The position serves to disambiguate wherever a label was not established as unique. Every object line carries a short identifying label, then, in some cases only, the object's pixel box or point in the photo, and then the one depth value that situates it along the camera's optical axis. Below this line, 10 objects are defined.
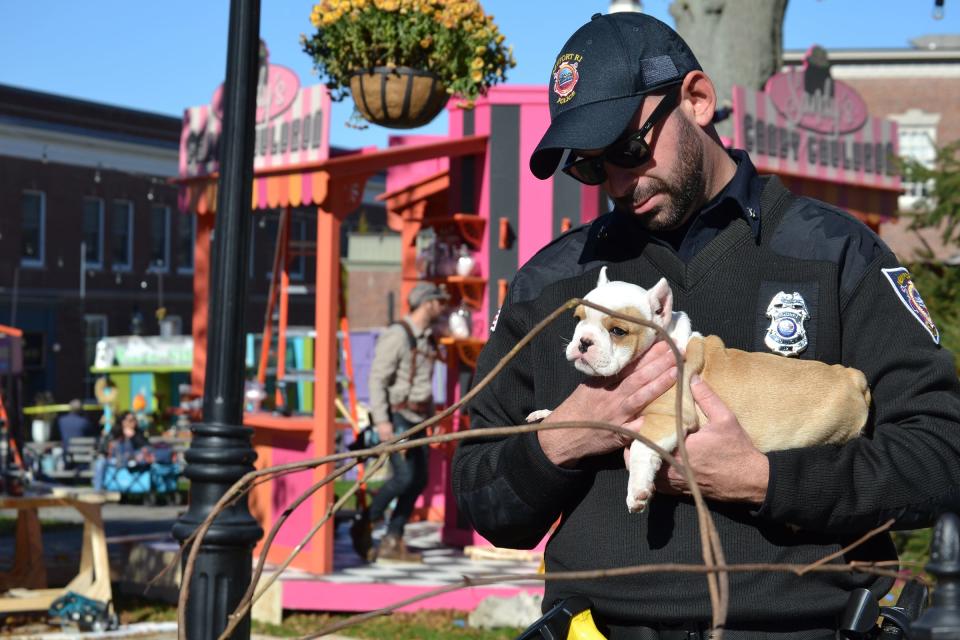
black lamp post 5.67
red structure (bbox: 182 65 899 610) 10.38
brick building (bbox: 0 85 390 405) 43.59
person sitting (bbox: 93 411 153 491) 19.45
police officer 2.43
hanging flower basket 9.23
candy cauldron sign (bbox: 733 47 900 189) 10.60
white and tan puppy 2.51
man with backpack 10.74
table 9.24
